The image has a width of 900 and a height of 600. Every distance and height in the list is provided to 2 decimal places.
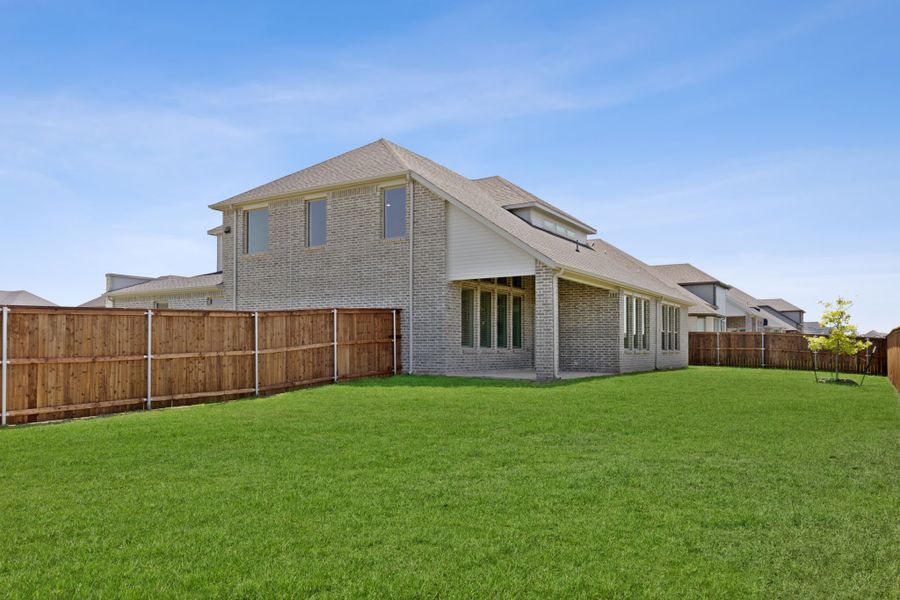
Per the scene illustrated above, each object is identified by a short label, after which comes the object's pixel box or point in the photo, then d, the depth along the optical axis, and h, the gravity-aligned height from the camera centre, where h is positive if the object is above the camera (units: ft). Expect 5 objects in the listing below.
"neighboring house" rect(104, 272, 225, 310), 79.15 +4.51
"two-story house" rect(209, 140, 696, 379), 55.88 +5.41
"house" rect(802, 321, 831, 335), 230.48 -1.22
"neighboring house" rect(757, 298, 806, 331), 197.99 +3.76
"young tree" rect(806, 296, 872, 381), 63.36 -1.14
